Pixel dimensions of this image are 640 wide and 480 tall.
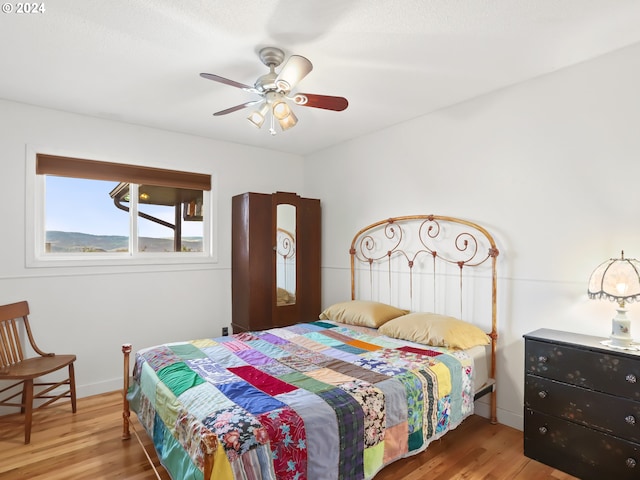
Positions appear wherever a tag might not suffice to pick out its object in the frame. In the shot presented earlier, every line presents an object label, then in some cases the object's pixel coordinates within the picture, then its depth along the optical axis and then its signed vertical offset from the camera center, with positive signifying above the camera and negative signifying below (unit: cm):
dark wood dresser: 194 -95
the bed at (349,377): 159 -78
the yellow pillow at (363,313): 322 -66
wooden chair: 255 -95
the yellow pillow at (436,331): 260 -68
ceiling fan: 202 +88
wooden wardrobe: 384 -23
